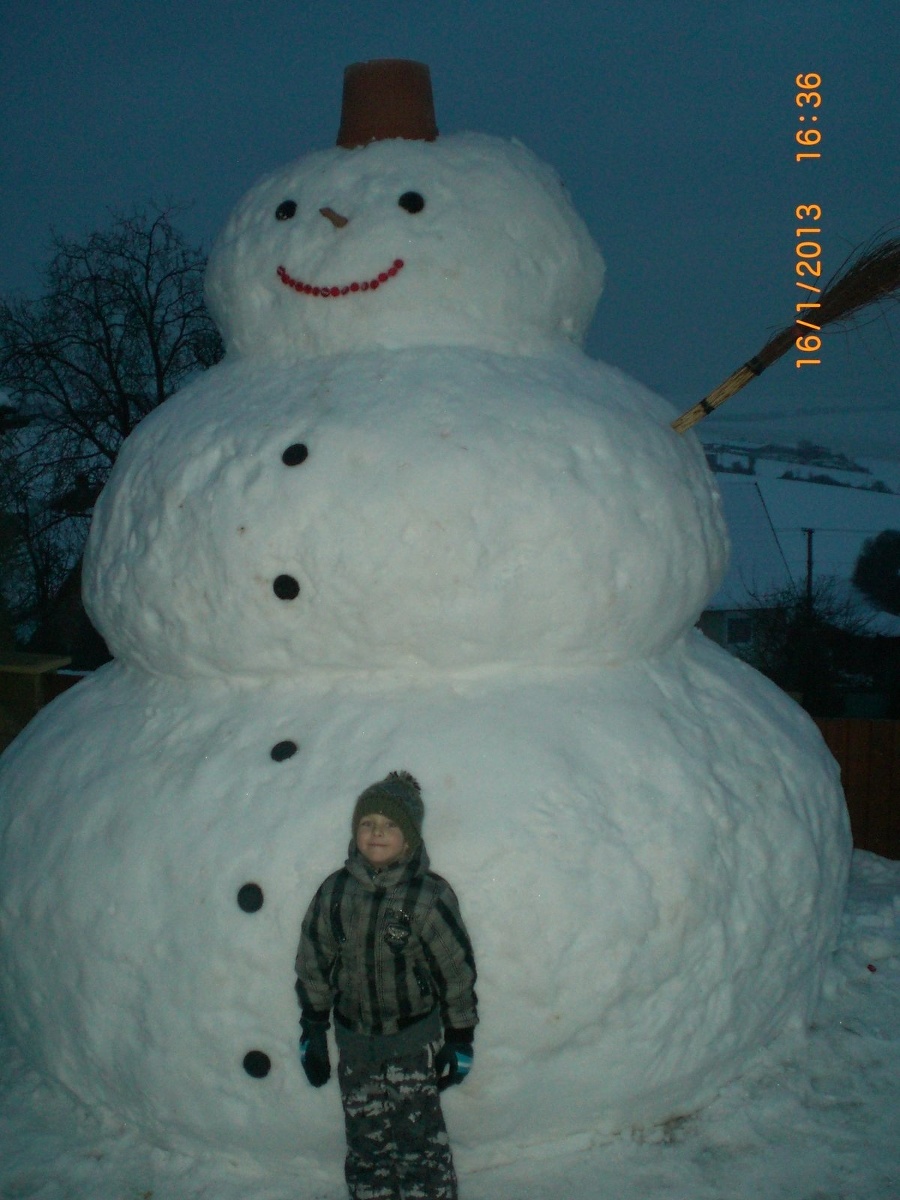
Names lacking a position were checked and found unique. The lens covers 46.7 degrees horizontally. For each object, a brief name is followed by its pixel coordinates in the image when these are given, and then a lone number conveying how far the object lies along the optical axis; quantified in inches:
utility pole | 608.7
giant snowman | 112.7
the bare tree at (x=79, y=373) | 467.5
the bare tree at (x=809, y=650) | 577.6
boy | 102.5
